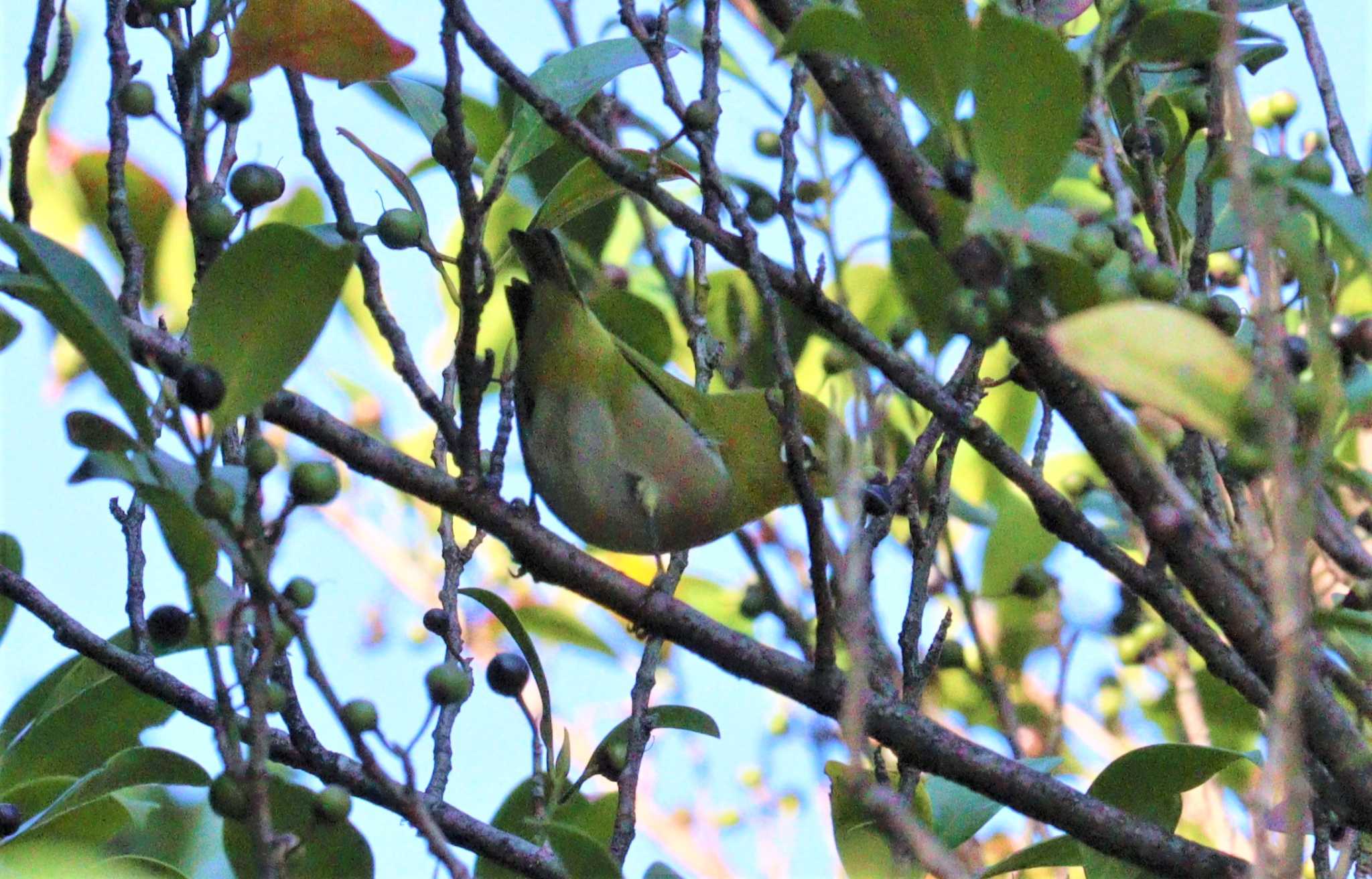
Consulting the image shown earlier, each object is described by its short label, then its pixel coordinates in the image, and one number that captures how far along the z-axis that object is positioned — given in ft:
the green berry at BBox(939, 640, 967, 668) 23.09
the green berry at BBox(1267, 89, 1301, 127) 21.62
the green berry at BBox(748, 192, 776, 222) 20.53
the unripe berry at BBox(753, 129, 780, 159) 25.35
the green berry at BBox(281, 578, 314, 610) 13.62
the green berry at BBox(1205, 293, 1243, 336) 14.97
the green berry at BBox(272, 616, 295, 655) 12.80
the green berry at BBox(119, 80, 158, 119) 15.37
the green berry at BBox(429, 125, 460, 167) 12.99
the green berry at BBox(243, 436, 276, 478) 11.85
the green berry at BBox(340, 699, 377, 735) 11.93
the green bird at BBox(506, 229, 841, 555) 24.06
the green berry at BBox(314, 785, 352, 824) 13.16
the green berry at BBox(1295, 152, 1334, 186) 13.88
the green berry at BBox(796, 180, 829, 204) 21.84
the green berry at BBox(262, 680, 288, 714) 12.26
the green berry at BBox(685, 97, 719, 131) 14.17
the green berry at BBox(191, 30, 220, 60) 13.16
